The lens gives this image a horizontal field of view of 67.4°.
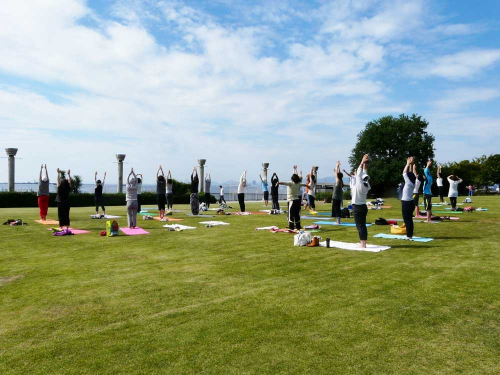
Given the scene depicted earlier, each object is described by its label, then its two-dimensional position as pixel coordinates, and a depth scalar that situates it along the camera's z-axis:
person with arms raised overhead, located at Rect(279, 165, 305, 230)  12.20
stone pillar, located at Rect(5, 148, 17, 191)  28.05
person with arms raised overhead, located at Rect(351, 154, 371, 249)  8.91
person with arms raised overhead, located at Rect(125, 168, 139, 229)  13.20
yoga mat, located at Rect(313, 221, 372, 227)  13.80
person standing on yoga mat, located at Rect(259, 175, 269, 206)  21.55
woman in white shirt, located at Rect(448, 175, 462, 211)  17.53
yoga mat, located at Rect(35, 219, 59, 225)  14.92
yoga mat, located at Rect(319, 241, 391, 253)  8.83
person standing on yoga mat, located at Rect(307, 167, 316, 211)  18.77
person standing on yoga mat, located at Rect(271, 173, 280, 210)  18.20
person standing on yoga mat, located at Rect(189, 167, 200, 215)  18.03
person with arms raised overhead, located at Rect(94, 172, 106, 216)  16.72
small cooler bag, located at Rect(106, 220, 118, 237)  11.51
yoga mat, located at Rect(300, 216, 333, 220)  16.66
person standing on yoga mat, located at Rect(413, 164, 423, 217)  13.82
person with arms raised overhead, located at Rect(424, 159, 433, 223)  13.98
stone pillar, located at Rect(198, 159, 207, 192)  36.18
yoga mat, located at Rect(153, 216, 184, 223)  16.02
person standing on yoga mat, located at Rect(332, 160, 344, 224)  13.59
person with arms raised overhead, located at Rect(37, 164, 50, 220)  14.51
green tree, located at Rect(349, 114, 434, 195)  47.06
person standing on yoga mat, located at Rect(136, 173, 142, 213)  16.76
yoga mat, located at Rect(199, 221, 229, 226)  14.40
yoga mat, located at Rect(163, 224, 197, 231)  12.81
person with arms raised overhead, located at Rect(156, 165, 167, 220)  16.65
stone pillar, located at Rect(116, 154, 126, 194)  33.88
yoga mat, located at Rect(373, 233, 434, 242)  10.13
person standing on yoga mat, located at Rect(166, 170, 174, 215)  18.00
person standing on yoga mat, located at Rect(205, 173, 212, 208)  21.59
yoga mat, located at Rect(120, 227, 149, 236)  12.06
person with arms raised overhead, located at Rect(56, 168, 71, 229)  12.36
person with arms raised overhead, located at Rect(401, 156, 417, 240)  9.86
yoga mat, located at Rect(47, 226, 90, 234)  12.40
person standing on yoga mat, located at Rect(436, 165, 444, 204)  17.98
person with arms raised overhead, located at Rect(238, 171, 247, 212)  19.36
